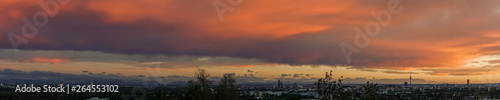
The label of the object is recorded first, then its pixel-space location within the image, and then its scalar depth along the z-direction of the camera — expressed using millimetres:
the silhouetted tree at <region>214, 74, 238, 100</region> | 75375
